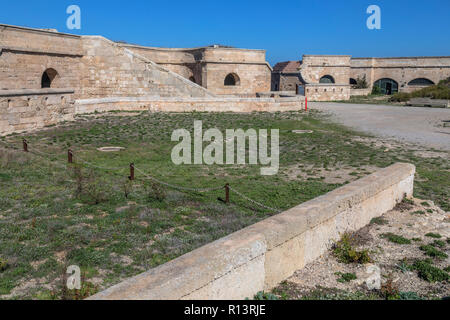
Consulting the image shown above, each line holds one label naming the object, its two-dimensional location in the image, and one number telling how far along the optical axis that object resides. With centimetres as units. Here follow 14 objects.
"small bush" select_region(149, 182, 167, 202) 759
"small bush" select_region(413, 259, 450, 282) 439
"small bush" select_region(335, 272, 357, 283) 435
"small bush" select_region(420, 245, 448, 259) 500
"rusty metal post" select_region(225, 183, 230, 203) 750
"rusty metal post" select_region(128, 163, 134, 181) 883
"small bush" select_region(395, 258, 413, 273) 462
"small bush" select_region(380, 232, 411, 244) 543
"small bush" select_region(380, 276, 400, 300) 394
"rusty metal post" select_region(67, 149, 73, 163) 1011
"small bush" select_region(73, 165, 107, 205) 734
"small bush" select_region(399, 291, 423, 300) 389
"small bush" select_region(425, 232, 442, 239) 567
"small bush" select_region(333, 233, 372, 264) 473
